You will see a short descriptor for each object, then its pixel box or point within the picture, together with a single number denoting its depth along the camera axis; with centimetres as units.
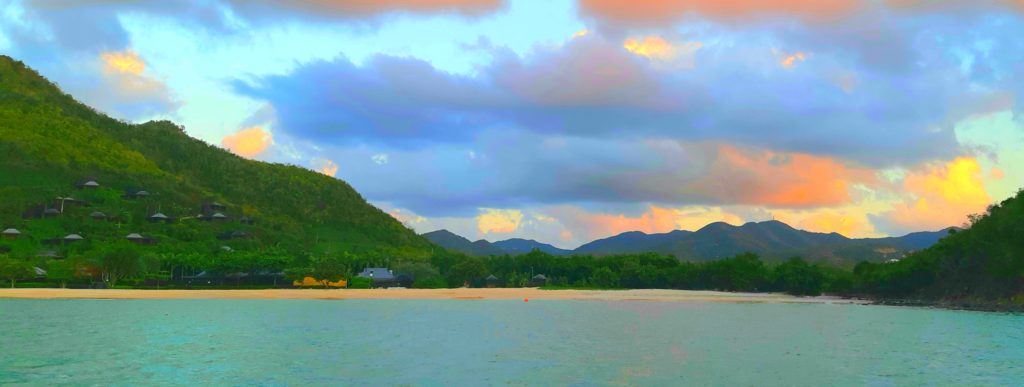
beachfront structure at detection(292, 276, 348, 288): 16000
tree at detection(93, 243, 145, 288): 14175
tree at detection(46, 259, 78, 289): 14075
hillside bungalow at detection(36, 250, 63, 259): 15912
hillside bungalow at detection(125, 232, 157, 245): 17795
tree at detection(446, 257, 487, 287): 19088
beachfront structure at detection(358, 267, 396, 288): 18012
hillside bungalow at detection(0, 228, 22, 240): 16938
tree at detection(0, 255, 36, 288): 13650
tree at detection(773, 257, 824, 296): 18612
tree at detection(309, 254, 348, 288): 16112
